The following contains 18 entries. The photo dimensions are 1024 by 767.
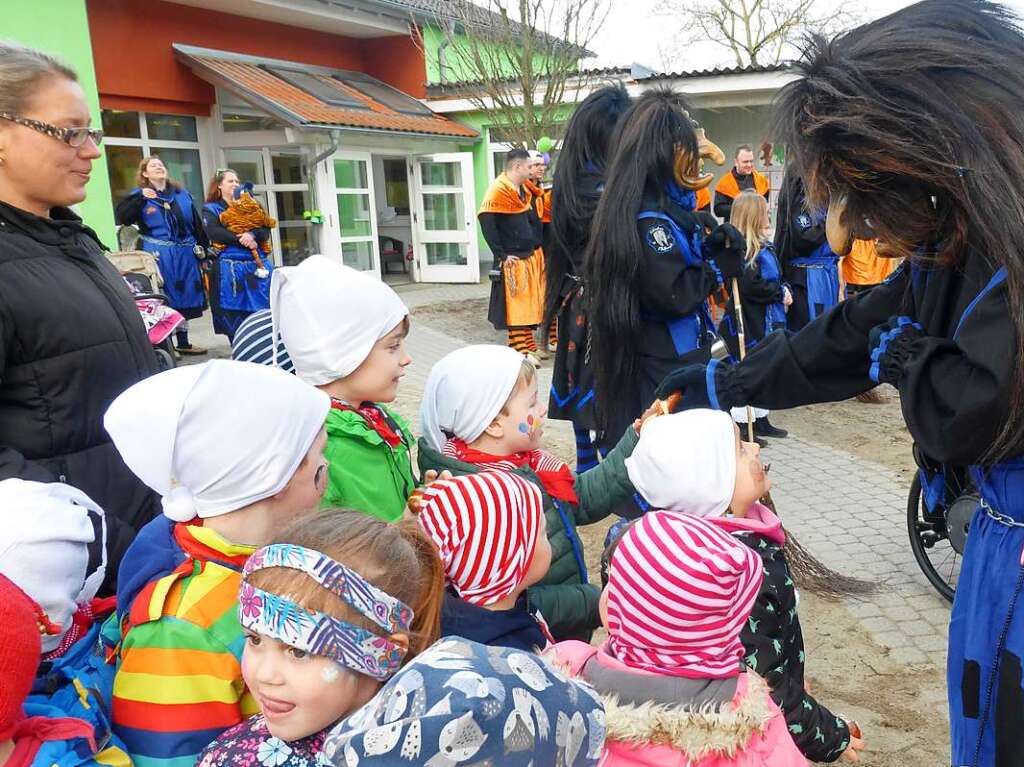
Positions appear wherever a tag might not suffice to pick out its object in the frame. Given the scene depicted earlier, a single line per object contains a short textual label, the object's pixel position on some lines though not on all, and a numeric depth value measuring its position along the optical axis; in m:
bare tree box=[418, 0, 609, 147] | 11.48
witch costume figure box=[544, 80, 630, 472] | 3.80
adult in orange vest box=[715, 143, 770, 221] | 9.36
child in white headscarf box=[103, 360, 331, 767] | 1.34
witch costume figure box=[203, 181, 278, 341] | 8.23
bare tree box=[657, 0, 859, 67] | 23.30
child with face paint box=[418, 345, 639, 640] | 2.17
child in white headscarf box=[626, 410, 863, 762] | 1.87
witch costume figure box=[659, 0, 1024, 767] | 1.48
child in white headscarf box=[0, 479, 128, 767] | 1.34
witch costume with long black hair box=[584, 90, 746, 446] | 3.26
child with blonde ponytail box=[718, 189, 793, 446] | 5.62
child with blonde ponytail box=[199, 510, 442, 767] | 1.23
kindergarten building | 11.07
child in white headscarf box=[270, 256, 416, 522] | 2.03
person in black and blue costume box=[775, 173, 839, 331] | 6.57
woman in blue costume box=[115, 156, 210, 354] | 8.36
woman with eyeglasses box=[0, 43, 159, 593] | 1.88
